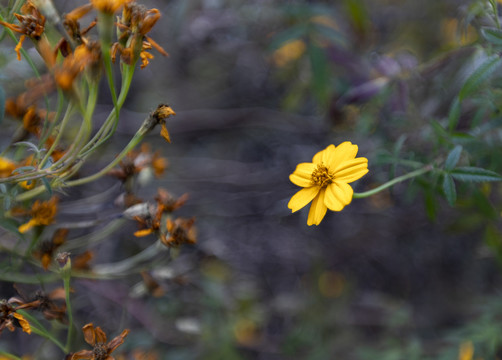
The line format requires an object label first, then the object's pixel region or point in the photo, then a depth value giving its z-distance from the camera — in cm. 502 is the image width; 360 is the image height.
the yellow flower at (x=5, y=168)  55
